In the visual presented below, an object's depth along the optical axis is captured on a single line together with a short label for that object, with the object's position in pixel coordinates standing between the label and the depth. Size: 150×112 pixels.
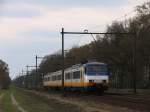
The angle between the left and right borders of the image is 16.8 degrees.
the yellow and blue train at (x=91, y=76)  53.12
